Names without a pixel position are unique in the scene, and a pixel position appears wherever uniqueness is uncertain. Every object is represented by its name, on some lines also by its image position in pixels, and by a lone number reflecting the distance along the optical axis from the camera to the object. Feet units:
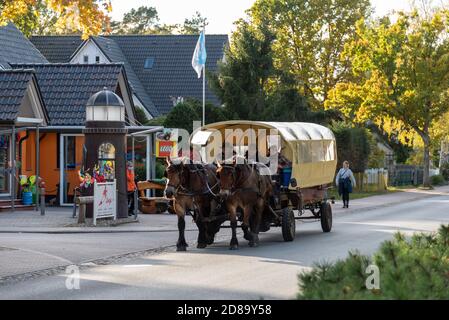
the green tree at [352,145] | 176.55
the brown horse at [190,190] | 66.95
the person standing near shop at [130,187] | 104.07
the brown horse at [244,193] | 67.26
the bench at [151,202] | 114.32
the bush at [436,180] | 256.17
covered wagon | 74.33
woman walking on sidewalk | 128.57
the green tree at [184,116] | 148.66
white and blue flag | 147.84
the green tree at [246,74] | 162.50
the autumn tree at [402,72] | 221.05
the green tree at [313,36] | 261.24
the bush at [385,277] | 30.99
